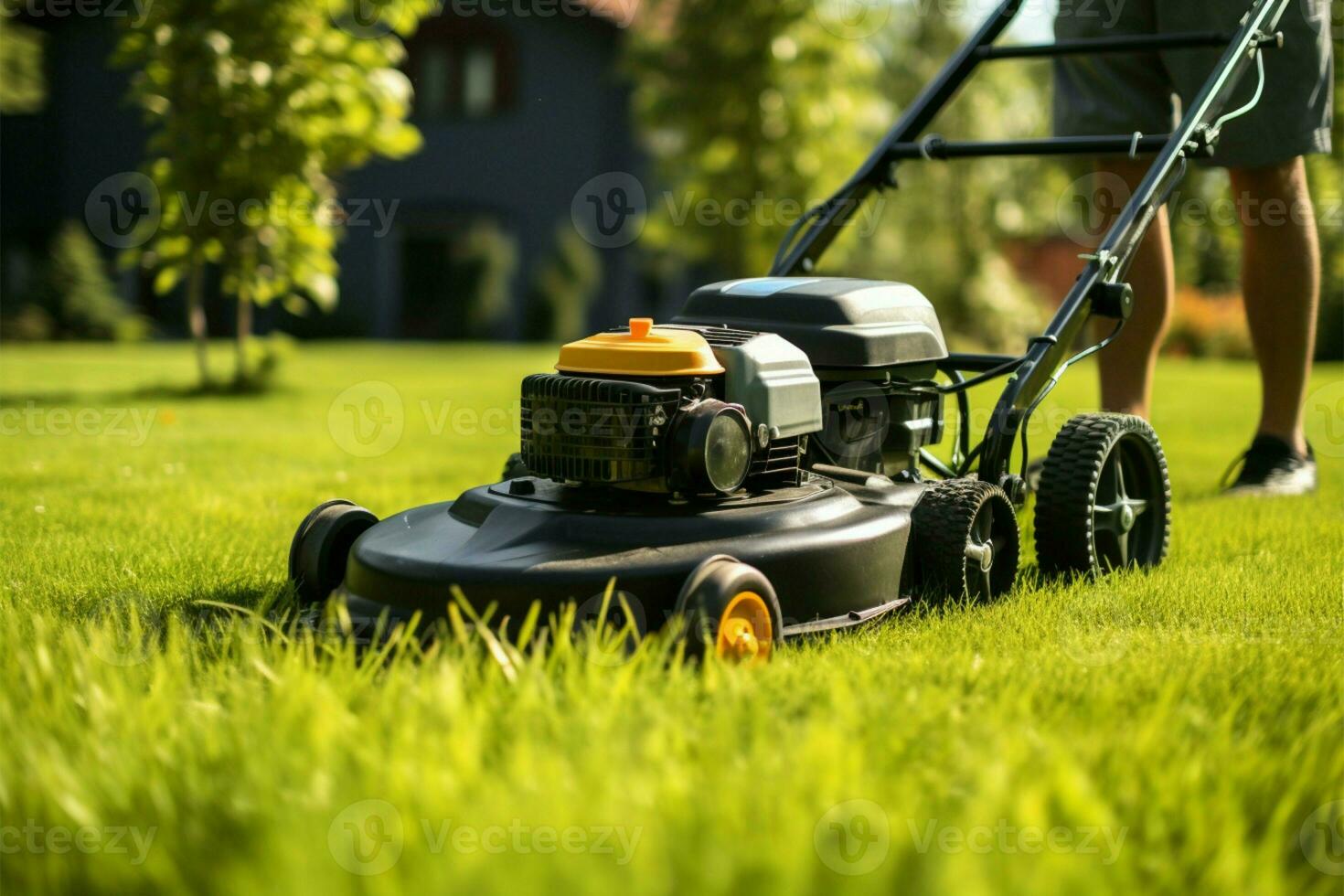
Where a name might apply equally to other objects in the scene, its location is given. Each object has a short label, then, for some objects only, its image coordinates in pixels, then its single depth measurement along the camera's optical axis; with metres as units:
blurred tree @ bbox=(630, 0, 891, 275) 11.99
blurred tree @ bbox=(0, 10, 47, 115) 15.09
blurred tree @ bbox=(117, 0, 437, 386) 7.66
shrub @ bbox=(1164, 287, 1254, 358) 16.73
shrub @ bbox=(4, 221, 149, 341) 15.50
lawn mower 2.40
